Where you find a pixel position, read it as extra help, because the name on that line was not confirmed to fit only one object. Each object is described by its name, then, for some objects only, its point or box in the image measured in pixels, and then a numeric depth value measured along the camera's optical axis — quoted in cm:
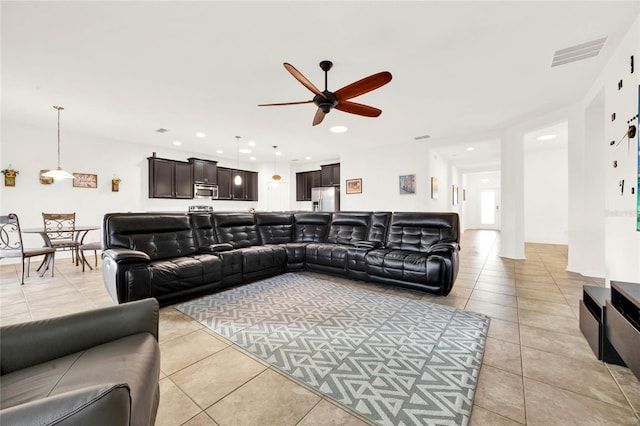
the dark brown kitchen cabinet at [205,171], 708
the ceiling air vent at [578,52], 255
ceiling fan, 227
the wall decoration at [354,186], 723
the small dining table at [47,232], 401
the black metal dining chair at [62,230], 435
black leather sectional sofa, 269
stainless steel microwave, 713
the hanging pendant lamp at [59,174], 411
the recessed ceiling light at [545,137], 579
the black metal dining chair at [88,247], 434
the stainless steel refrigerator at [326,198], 810
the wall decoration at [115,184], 591
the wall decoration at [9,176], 466
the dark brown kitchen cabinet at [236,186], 789
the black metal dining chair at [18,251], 369
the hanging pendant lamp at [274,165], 697
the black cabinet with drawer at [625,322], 135
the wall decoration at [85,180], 544
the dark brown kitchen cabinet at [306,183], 883
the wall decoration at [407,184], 629
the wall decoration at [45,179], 504
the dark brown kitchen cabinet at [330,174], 805
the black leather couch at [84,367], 61
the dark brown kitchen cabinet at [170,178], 640
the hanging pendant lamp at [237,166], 631
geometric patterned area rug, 139
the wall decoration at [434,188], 633
